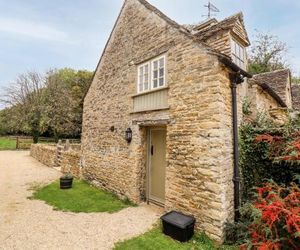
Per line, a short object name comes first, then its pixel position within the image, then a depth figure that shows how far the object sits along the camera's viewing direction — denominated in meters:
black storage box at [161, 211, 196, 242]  5.22
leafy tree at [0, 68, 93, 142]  29.98
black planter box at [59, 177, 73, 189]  9.98
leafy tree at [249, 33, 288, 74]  27.06
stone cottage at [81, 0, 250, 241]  5.36
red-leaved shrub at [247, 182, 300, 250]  3.73
